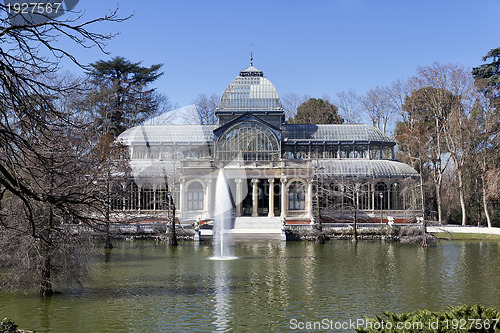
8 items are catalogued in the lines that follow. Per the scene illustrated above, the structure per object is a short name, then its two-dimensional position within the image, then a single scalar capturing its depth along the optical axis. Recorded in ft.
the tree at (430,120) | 172.96
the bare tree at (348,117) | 246.15
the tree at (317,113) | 239.50
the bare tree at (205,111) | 255.09
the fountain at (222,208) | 136.60
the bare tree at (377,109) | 226.58
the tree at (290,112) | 263.00
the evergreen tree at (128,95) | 204.33
